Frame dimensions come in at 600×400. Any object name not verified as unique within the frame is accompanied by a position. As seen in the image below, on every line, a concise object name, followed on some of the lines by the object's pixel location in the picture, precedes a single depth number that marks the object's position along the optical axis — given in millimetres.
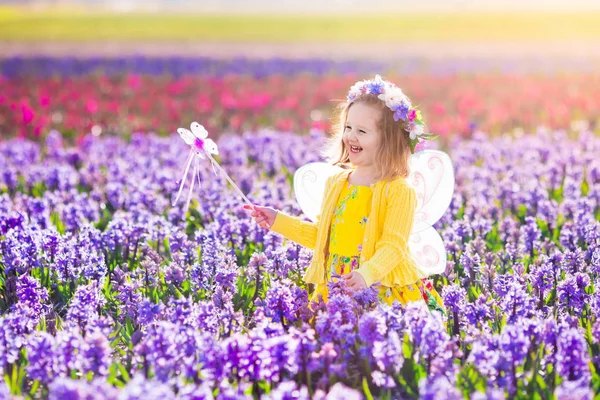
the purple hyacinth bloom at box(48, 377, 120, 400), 3396
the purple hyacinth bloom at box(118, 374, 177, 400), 3395
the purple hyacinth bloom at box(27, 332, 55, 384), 4176
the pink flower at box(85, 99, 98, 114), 14922
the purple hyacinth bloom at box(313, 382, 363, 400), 3388
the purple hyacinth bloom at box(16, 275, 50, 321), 5297
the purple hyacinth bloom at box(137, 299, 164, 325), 4930
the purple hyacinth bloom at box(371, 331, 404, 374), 4235
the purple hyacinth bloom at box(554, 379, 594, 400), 3482
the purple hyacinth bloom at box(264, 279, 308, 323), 4969
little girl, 5133
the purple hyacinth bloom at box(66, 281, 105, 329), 4801
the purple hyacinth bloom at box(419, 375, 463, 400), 3453
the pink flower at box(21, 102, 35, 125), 13289
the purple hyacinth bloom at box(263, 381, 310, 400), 3629
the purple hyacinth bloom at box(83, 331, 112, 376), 4113
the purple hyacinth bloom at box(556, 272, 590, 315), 5258
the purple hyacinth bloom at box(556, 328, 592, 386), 4195
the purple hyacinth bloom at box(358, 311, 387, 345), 4402
